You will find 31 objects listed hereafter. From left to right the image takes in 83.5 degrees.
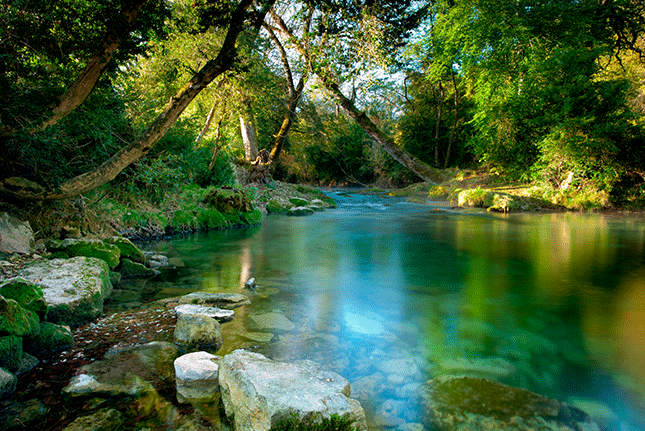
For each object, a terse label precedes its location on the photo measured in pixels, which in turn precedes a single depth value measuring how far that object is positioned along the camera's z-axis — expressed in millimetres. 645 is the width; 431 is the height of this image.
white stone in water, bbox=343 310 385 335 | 4324
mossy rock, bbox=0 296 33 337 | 2908
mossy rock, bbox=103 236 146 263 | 6789
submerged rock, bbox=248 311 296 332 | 4211
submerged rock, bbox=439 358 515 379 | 3293
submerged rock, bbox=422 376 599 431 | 2570
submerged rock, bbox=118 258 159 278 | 6375
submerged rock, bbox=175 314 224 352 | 3660
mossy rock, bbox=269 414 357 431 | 2121
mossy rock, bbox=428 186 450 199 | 23802
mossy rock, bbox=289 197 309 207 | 20359
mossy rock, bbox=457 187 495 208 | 19356
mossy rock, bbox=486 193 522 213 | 18141
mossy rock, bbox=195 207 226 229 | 12445
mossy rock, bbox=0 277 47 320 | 3424
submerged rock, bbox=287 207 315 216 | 18781
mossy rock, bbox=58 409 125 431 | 2381
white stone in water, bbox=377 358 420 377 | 3326
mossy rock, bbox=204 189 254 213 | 13445
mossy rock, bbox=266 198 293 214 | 19412
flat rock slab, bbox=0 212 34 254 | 5324
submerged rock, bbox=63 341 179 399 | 2756
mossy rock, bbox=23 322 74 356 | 3303
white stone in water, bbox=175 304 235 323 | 4285
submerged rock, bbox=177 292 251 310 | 4820
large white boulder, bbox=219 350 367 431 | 2188
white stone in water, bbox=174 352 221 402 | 2803
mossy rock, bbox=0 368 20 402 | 2402
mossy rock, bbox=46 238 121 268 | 5848
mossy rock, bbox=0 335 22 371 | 2861
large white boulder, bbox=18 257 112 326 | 3963
